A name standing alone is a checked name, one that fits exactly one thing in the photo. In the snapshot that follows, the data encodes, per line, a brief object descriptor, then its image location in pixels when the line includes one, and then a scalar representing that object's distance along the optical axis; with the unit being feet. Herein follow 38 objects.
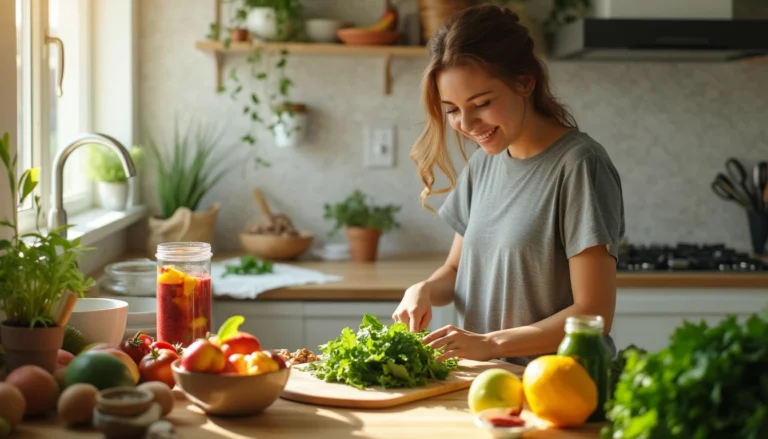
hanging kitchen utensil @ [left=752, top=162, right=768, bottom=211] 12.55
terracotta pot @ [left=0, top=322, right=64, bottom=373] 5.34
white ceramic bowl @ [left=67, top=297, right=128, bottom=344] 6.20
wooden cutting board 5.52
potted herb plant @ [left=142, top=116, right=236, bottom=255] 11.69
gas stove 11.06
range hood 10.87
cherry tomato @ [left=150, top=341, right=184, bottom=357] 5.86
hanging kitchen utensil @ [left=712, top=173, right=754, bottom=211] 12.71
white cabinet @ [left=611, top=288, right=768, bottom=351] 10.71
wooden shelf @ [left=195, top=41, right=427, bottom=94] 11.89
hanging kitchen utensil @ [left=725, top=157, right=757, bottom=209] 12.70
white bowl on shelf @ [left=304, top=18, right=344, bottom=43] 12.07
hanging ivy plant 12.00
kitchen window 9.36
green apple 5.13
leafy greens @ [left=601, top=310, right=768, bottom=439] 4.00
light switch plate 12.73
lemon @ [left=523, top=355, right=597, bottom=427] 4.91
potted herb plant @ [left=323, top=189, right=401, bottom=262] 12.03
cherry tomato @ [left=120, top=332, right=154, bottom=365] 5.76
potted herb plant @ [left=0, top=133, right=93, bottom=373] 5.36
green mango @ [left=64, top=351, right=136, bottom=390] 5.16
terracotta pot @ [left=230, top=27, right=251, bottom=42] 11.95
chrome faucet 7.70
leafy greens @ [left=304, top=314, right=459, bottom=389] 5.78
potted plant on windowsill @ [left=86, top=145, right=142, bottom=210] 11.49
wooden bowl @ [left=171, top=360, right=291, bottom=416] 5.02
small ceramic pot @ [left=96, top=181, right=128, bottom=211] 11.57
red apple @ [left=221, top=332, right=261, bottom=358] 5.23
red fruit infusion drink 6.44
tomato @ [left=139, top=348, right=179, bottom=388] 5.58
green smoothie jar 4.99
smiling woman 6.55
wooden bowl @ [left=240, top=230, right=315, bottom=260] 11.78
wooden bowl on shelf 11.91
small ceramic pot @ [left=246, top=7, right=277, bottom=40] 11.96
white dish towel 10.23
